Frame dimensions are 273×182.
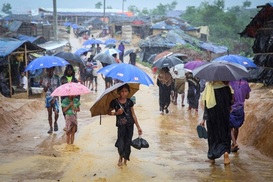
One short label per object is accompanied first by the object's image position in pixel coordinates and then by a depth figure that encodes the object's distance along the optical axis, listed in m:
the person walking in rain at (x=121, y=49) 23.42
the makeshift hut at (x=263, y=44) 12.71
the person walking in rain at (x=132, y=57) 23.33
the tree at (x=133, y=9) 120.14
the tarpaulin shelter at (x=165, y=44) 33.62
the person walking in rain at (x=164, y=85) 11.58
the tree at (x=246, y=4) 78.06
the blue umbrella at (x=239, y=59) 10.65
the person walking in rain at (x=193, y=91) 12.12
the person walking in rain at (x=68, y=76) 8.77
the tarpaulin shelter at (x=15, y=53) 13.10
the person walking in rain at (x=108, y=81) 14.52
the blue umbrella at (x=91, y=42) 26.34
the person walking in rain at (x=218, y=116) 5.99
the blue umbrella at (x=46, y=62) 8.93
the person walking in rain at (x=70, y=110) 7.48
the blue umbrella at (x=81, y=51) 18.03
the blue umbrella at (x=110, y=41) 30.78
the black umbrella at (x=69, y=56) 12.39
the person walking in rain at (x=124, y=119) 5.79
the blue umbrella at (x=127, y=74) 7.20
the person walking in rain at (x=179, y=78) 12.92
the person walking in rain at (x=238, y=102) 6.99
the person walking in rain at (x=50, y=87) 8.68
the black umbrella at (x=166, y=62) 11.35
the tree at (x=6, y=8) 84.56
